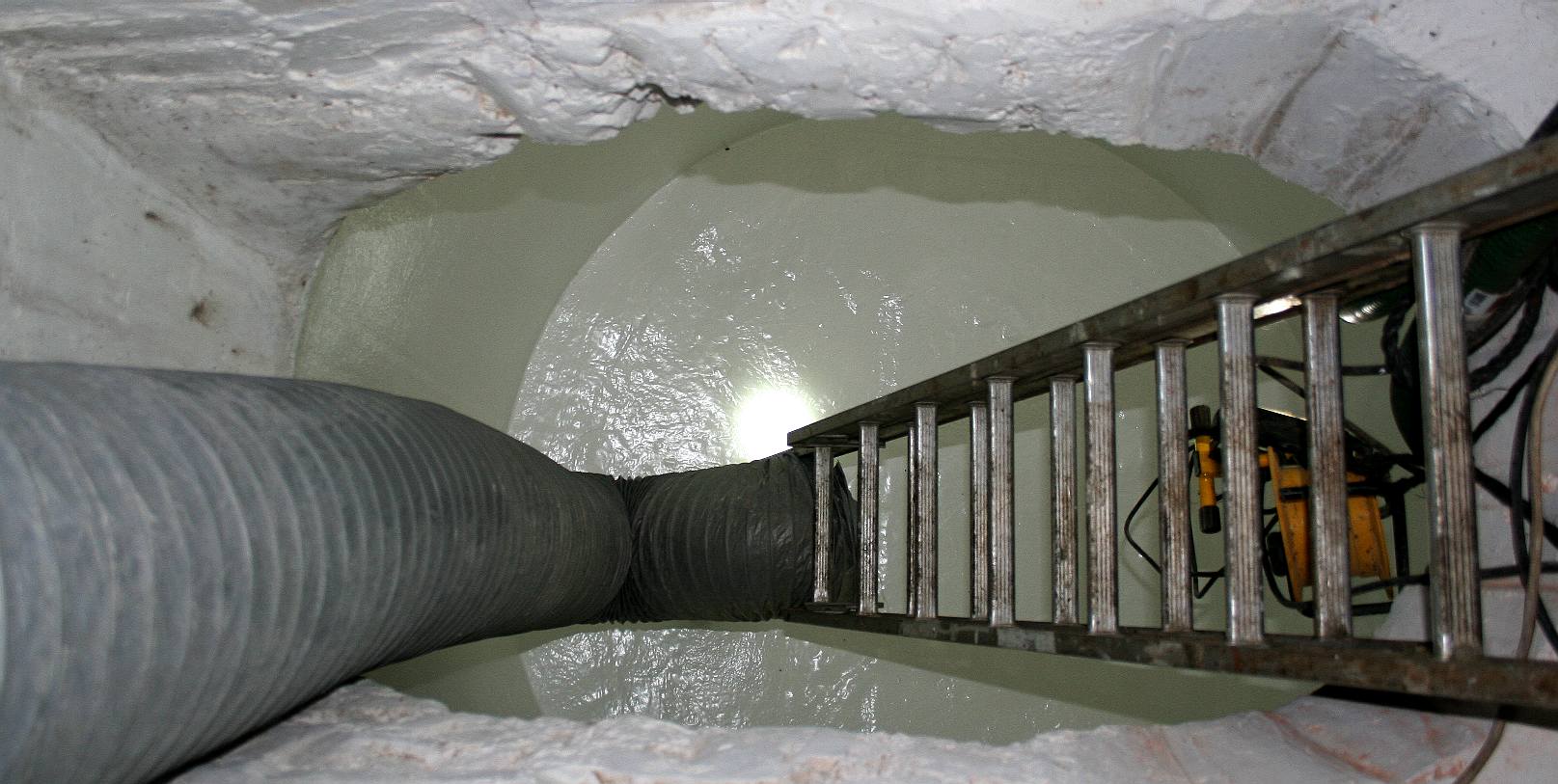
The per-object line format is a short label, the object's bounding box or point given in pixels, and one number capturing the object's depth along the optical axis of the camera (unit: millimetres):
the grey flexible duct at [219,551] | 698
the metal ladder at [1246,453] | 774
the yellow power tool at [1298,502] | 1466
